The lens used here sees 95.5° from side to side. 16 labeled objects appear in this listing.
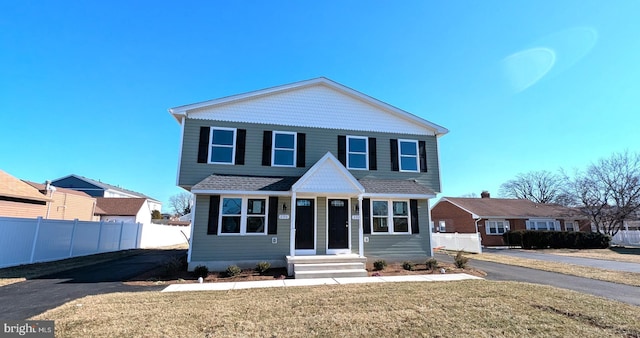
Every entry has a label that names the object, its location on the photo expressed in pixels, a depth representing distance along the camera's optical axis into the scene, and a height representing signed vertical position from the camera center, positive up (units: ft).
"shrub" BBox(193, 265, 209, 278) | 33.35 -5.88
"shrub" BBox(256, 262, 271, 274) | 34.24 -5.42
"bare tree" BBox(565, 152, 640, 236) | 93.86 +8.70
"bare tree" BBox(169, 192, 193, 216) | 236.63 +14.10
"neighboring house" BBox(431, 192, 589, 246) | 94.94 +1.87
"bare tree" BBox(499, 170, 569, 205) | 155.86 +19.31
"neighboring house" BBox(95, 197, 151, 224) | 106.11 +3.71
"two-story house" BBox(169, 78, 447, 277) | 37.50 +6.30
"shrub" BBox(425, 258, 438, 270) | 37.58 -5.39
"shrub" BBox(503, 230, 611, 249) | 82.89 -4.63
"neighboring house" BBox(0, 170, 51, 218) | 50.64 +3.64
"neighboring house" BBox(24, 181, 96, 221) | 71.61 +3.85
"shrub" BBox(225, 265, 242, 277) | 32.91 -5.68
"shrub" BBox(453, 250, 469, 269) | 38.24 -5.17
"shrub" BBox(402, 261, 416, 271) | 37.23 -5.61
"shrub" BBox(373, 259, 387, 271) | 37.09 -5.47
